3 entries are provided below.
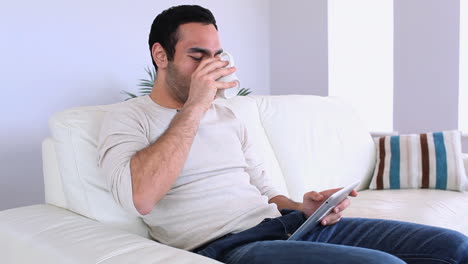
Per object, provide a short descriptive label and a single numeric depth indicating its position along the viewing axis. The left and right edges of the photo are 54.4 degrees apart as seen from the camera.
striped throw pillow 2.19
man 1.07
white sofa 1.01
